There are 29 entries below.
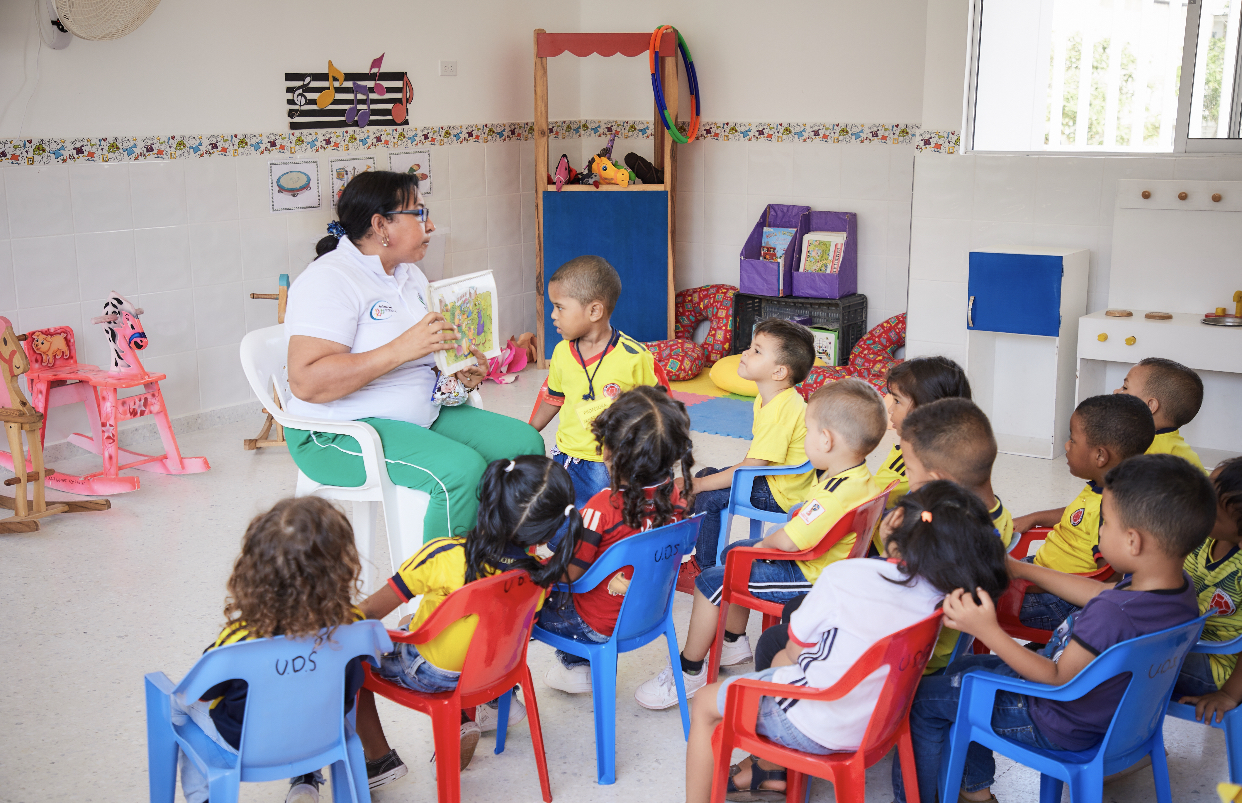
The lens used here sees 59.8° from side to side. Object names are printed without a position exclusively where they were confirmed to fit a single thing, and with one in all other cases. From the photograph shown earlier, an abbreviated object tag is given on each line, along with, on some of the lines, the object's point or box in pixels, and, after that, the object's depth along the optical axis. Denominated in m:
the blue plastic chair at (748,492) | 2.81
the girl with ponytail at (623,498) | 2.29
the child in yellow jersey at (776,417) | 2.86
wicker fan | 4.24
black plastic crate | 6.17
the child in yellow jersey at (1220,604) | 2.11
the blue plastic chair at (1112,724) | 1.78
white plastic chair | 2.77
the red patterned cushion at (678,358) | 6.24
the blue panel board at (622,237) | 6.41
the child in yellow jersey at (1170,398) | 2.73
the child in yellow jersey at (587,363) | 2.98
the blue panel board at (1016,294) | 4.77
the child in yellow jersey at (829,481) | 2.39
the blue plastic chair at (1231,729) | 2.10
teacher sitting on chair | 2.72
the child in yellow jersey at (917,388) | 2.73
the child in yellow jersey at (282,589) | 1.77
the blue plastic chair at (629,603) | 2.21
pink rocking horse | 4.27
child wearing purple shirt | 1.80
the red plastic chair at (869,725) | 1.76
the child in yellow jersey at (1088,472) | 2.32
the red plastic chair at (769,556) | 2.38
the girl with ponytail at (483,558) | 2.05
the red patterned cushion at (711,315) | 6.57
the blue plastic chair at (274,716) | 1.73
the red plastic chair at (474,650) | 1.97
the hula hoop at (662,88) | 6.09
